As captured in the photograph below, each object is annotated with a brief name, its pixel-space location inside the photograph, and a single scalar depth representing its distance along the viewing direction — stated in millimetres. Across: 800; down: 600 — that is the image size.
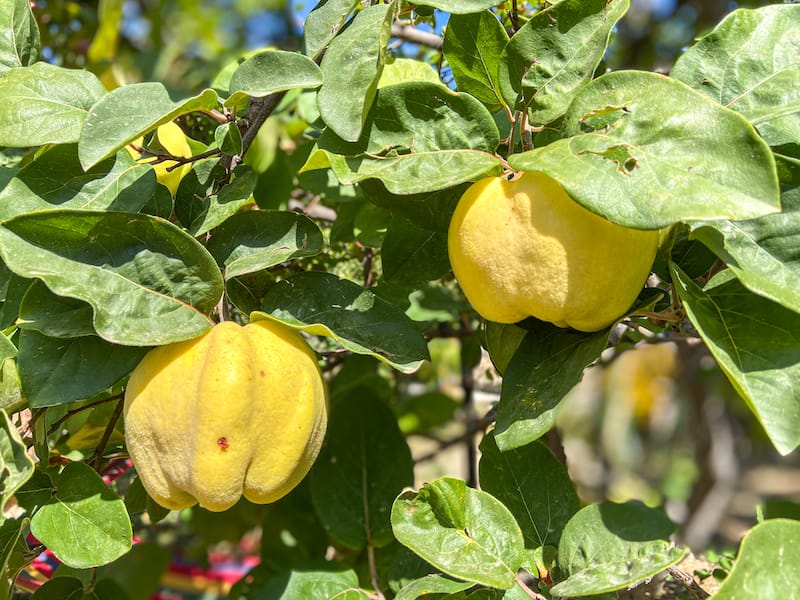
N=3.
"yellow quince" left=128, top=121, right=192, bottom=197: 875
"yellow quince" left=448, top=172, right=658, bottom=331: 598
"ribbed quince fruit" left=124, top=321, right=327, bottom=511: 633
